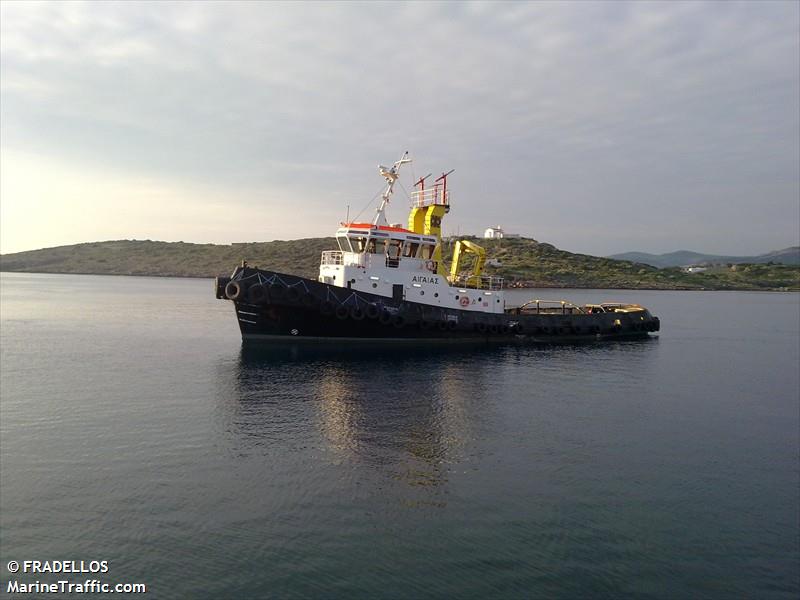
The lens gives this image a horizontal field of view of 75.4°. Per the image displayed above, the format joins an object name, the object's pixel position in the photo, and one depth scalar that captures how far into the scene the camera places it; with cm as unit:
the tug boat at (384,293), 3055
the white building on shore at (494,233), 17762
